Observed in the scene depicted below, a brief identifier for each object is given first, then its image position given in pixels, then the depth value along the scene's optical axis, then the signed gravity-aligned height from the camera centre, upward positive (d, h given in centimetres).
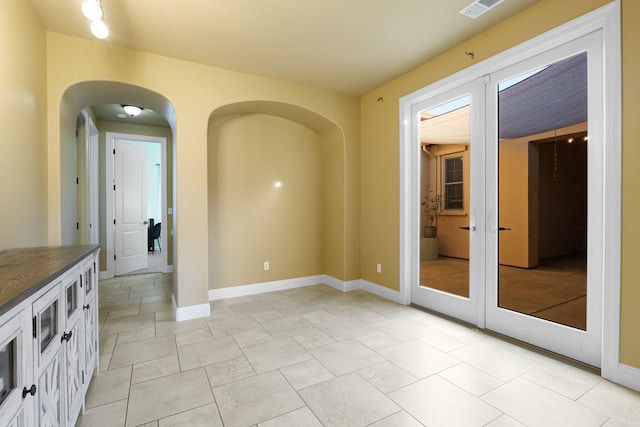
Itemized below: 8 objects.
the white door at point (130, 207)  541 +9
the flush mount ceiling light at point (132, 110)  436 +149
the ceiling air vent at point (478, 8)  244 +166
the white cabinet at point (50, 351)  95 -55
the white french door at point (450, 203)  304 +7
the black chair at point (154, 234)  873 -65
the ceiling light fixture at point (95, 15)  204 +137
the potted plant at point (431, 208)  381 +2
